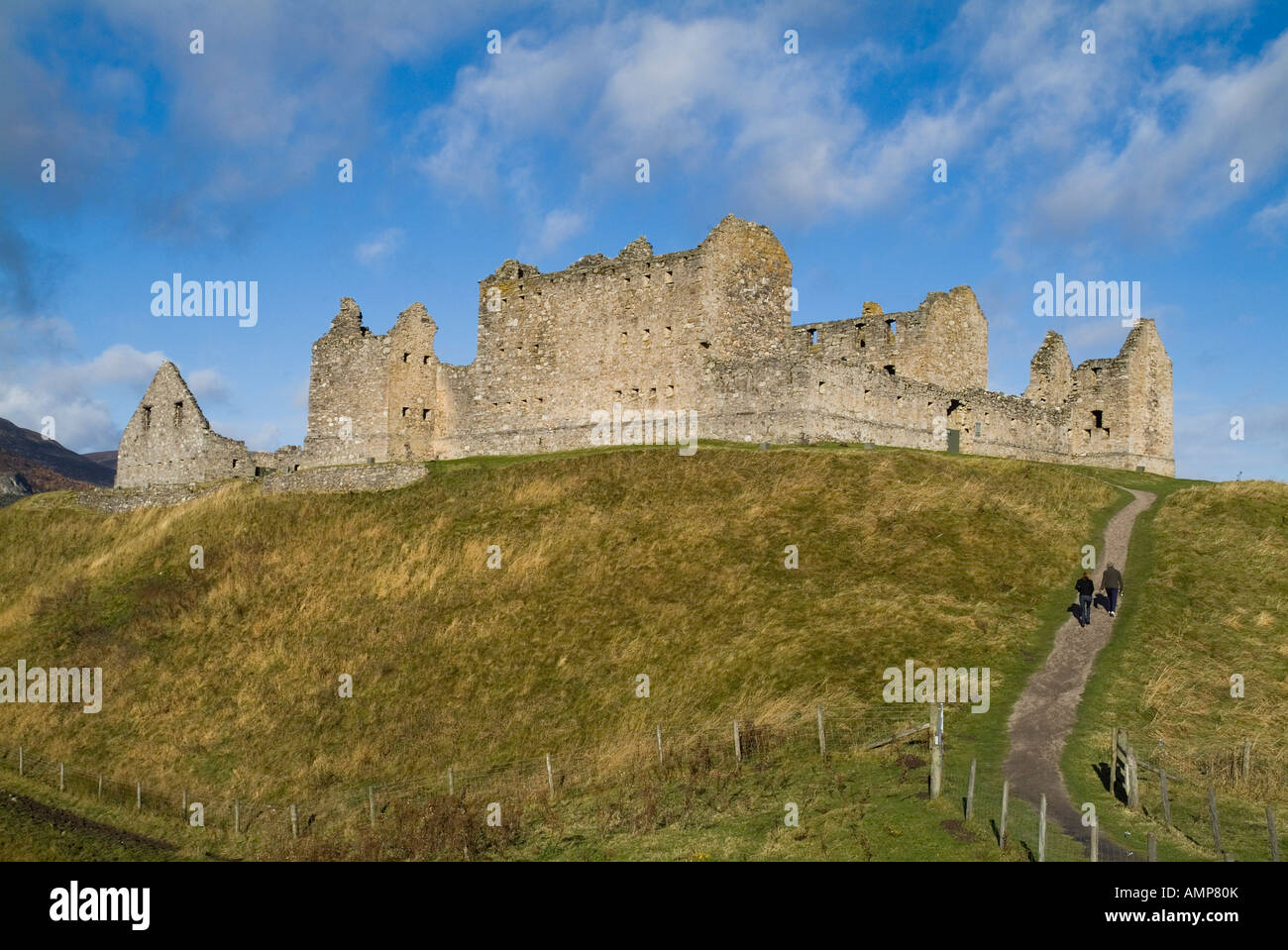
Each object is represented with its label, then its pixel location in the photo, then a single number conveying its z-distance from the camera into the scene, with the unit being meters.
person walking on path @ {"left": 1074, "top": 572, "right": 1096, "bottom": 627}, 33.25
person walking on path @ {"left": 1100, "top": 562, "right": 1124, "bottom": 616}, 33.47
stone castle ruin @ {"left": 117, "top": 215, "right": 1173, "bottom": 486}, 53.31
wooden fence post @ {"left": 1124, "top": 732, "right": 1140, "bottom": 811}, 22.03
